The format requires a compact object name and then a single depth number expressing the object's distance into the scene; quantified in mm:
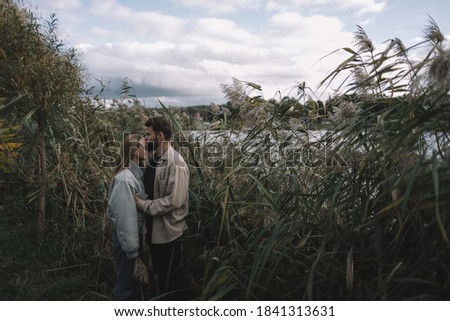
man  3498
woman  3402
